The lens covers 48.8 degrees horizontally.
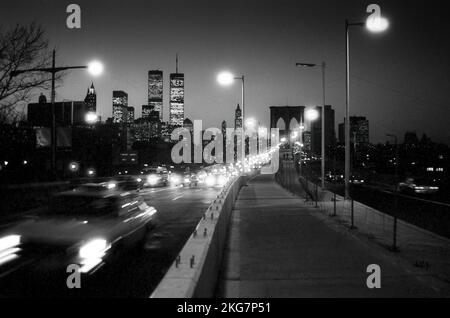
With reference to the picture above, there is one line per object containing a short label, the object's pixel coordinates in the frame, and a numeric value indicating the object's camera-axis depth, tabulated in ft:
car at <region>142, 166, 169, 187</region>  136.56
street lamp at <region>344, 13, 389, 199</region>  73.11
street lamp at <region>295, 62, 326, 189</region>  99.00
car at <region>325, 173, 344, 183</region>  222.69
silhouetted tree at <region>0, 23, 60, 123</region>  85.25
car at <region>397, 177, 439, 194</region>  111.24
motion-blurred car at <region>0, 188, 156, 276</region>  27.45
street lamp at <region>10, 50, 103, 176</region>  69.10
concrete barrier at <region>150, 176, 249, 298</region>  15.60
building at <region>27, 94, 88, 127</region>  116.67
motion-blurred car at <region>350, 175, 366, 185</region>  172.88
